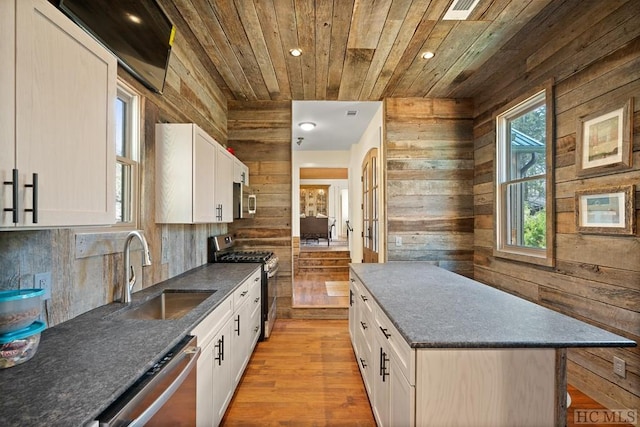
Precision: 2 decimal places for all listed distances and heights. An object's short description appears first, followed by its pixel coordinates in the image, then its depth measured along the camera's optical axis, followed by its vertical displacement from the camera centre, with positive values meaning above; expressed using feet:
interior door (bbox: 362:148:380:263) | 15.20 +0.67
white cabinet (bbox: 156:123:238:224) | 7.14 +1.03
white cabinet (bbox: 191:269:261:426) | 5.16 -2.77
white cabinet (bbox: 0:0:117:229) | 2.80 +1.02
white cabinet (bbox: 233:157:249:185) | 10.68 +1.68
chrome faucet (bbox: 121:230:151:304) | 5.53 -1.09
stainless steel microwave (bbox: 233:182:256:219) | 10.93 +0.61
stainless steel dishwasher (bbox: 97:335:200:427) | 2.85 -1.89
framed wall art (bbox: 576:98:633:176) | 6.25 +1.72
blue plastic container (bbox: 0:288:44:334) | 3.10 -0.96
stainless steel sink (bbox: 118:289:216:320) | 6.46 -1.82
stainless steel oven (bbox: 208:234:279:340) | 10.50 -1.58
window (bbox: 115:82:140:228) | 6.17 +1.28
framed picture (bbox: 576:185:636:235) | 6.19 +0.21
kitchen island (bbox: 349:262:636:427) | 4.08 -1.98
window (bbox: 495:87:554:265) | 8.36 +1.24
